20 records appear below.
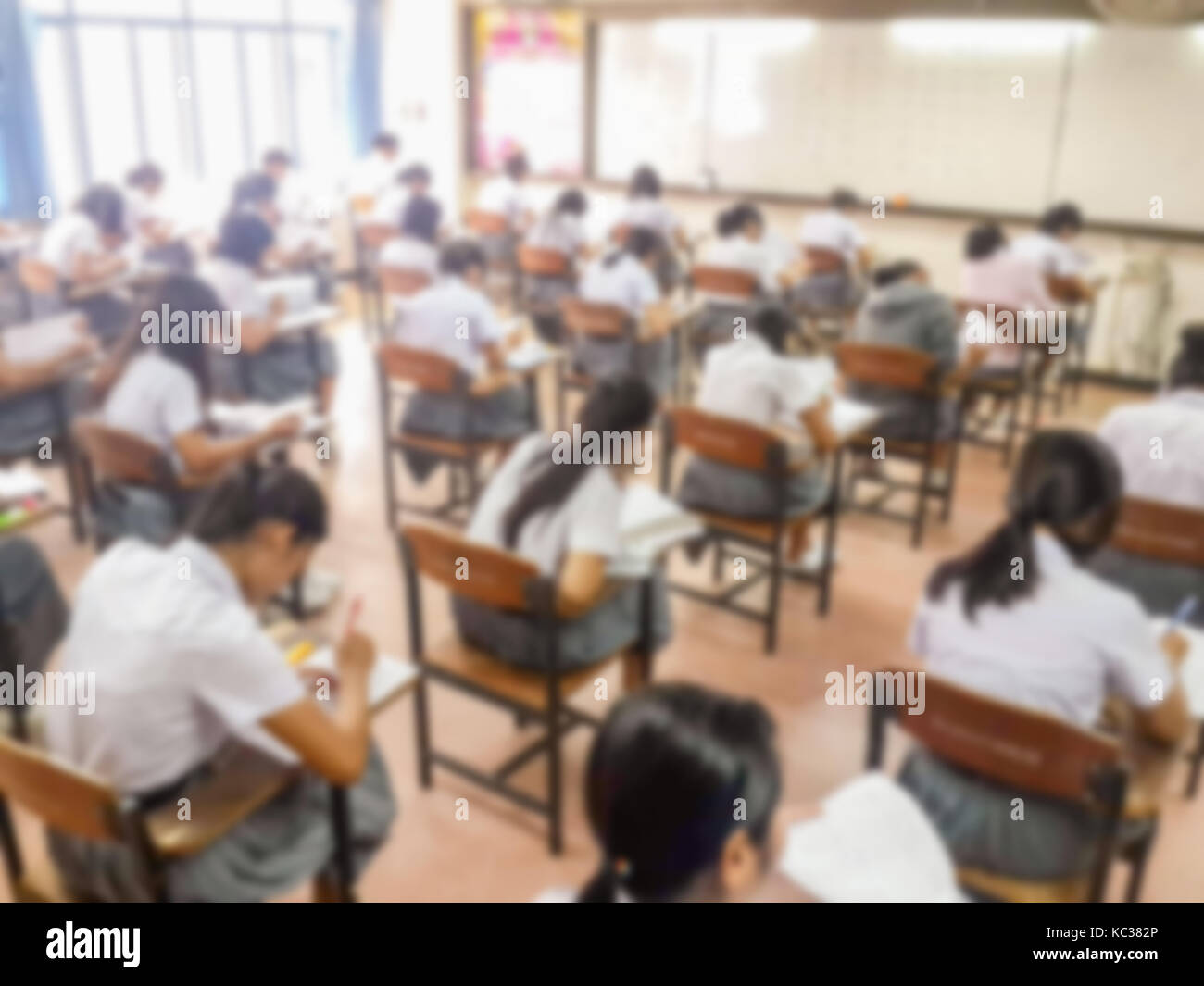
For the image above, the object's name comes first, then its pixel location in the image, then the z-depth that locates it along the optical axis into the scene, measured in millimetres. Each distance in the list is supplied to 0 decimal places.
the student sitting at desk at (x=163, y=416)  3320
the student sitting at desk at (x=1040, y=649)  1881
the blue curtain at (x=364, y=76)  8641
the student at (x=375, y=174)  8391
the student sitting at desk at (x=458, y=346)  4211
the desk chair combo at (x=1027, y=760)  1693
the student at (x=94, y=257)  5340
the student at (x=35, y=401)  3822
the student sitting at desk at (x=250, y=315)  4598
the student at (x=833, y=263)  6527
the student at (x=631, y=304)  5125
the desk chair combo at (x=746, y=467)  3291
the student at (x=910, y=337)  4277
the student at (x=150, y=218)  5957
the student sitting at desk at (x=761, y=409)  3494
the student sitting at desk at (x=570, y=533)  2475
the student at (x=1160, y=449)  2938
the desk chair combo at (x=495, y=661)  2367
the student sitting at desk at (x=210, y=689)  1689
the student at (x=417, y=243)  5812
